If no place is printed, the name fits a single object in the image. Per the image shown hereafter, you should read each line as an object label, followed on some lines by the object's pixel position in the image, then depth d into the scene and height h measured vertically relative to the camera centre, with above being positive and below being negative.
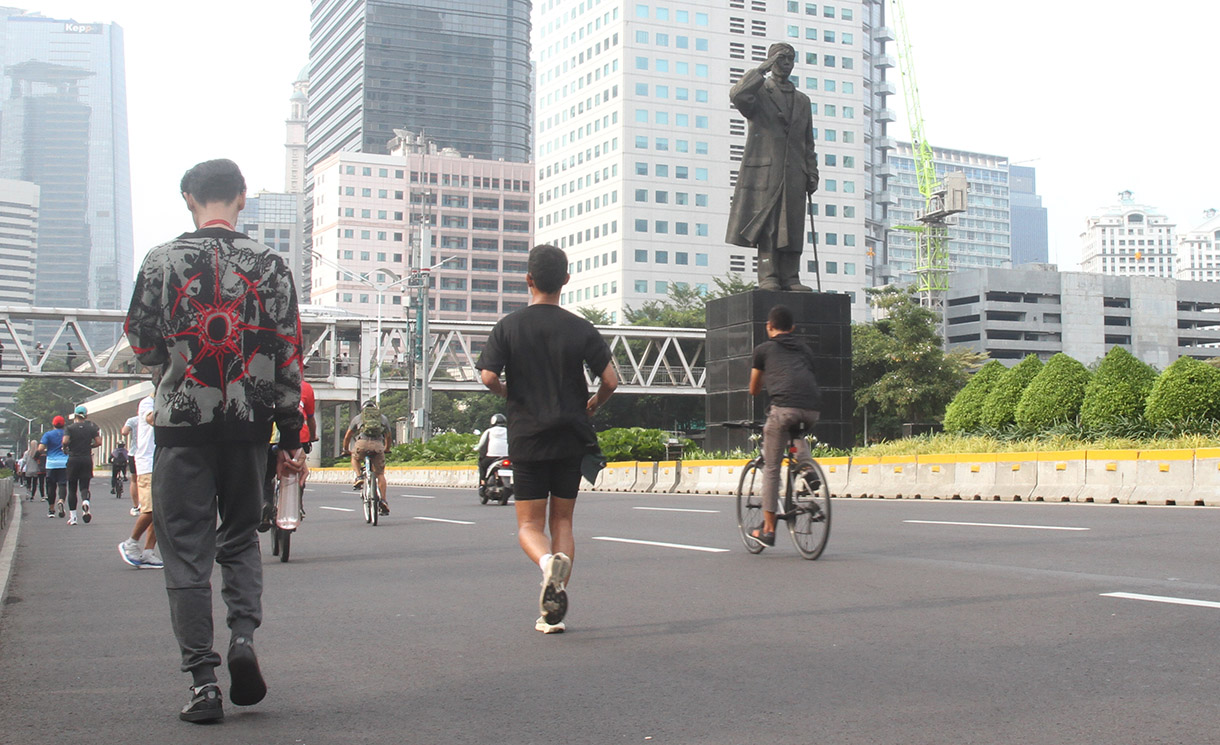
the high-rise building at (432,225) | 162.88 +24.61
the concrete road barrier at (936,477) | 18.44 -0.90
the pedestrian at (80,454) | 20.22 -0.56
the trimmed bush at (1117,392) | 19.47 +0.33
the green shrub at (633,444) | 34.47 -0.77
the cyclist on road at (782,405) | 9.30 +0.07
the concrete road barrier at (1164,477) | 14.83 -0.74
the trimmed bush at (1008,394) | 22.58 +0.35
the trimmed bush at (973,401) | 23.80 +0.24
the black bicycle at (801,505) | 9.08 -0.64
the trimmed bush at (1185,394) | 18.11 +0.26
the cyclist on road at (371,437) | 15.77 -0.25
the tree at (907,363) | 72.38 +2.88
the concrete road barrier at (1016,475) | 17.03 -0.81
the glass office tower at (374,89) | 197.88 +50.04
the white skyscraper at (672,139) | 129.25 +28.52
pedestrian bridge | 65.38 +3.44
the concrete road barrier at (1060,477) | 16.31 -0.81
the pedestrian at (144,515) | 10.94 -0.81
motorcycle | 21.54 -1.11
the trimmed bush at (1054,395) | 20.97 +0.30
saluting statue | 22.55 +4.14
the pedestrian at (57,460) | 22.91 -0.73
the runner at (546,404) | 6.36 +0.06
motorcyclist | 21.96 -0.54
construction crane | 153.38 +21.12
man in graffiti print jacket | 4.71 +0.04
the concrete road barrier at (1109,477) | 15.55 -0.77
